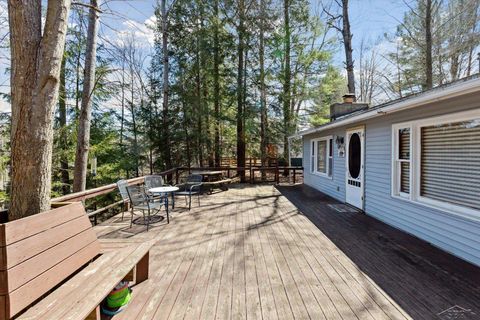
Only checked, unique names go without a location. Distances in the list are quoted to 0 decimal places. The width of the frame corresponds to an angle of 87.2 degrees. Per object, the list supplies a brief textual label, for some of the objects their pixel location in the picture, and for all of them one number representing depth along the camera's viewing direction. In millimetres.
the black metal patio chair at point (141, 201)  4418
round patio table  4746
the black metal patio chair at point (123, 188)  4508
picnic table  8496
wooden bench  1379
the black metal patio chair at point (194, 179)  5977
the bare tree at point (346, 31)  10539
